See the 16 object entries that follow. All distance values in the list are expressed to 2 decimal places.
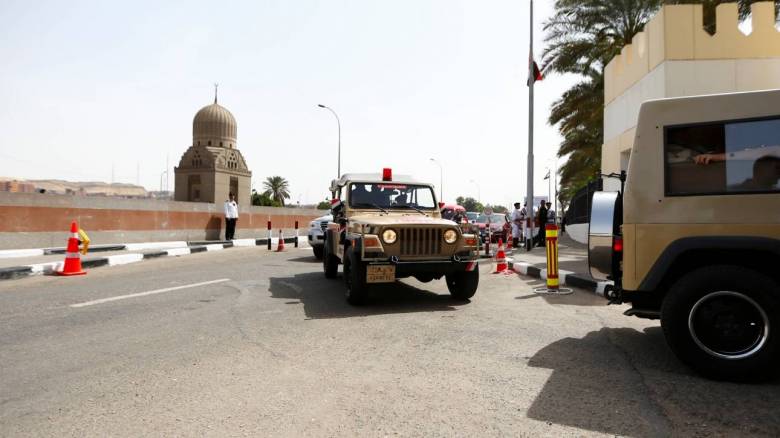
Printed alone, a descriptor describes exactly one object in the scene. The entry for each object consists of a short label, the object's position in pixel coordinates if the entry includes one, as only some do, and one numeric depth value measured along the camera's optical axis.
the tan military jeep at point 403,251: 6.47
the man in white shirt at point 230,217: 20.73
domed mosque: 91.62
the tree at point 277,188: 108.38
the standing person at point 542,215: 18.16
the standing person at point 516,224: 20.28
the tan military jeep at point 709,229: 3.68
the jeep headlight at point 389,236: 6.56
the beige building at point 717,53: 12.73
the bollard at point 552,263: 8.16
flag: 17.47
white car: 13.49
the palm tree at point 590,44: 18.89
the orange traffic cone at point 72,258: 9.92
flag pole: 17.27
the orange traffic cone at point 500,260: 11.11
